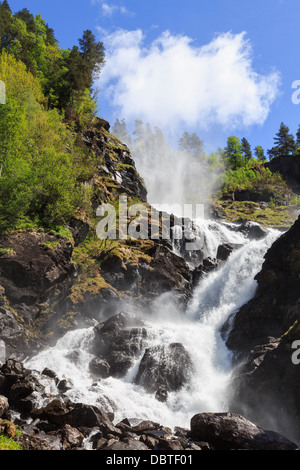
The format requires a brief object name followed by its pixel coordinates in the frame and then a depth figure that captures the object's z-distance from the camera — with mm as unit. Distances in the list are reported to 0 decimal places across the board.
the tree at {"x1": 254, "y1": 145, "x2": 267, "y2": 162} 106775
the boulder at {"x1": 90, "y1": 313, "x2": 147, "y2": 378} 19203
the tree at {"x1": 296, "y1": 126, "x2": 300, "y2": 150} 88888
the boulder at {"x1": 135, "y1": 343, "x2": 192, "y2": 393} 17891
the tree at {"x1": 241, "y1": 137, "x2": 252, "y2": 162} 99475
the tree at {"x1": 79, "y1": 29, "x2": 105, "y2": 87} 45031
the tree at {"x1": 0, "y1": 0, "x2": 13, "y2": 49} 40188
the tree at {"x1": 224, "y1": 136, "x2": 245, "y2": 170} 95500
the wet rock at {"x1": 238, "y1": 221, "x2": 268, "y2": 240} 41281
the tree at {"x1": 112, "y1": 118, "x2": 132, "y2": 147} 107812
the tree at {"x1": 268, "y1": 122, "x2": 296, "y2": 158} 90438
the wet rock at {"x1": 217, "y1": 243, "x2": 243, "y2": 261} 33312
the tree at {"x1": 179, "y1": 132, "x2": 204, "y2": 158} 106688
